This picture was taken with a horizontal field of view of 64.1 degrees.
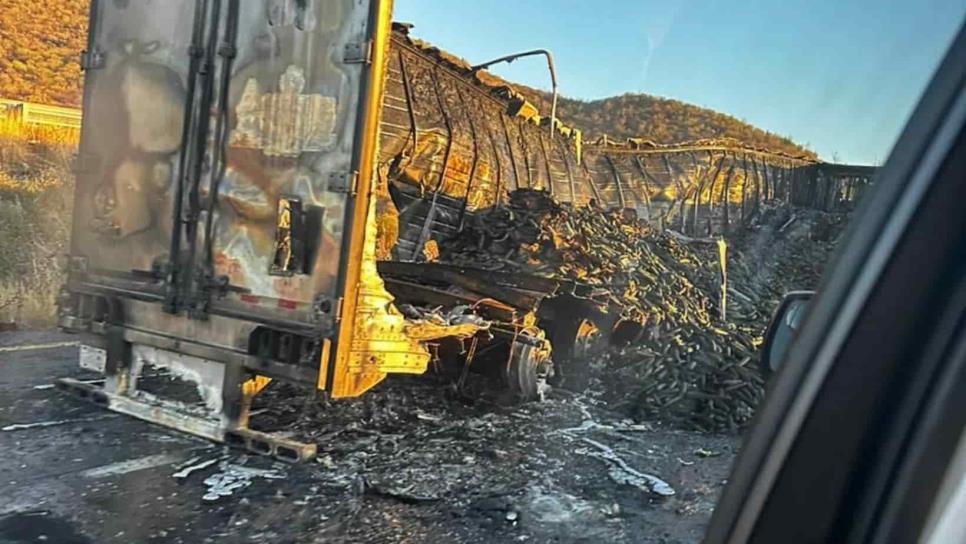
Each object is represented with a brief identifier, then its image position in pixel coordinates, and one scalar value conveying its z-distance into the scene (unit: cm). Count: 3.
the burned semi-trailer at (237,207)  370
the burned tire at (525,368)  605
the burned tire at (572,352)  666
